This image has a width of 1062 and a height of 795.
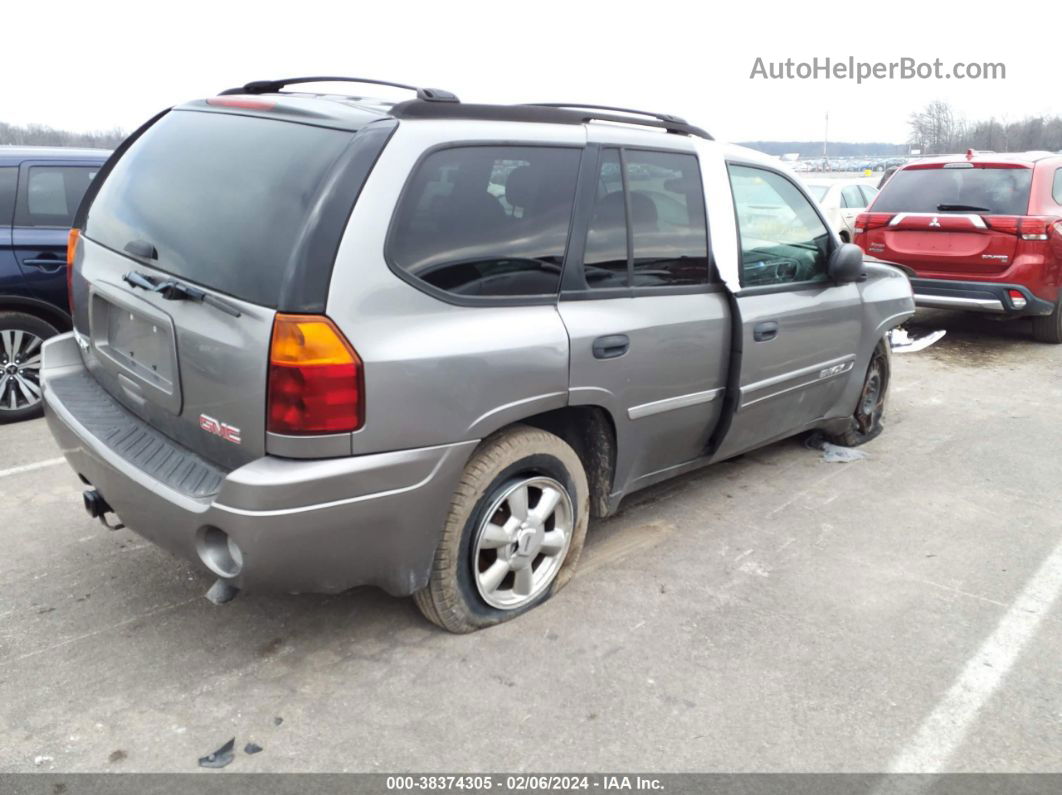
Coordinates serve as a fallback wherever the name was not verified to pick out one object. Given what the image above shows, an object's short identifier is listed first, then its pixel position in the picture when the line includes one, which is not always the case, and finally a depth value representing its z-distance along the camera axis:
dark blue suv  5.48
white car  12.95
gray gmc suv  2.55
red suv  7.86
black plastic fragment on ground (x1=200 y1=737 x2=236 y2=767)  2.46
